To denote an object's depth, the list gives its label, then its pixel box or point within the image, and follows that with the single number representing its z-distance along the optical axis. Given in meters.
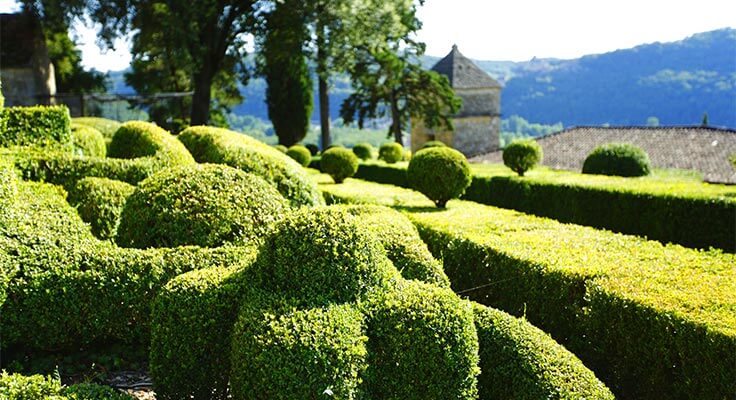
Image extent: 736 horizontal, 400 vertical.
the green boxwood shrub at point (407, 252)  5.74
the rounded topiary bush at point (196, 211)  6.56
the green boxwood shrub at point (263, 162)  9.16
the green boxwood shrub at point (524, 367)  4.91
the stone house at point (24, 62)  30.39
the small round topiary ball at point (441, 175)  13.41
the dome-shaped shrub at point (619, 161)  24.61
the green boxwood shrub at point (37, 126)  9.80
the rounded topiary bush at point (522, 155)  21.50
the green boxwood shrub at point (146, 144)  10.25
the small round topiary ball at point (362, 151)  39.97
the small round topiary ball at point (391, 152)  35.38
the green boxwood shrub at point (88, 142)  12.19
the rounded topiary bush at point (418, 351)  4.53
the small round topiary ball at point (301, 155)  32.94
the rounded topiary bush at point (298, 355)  4.16
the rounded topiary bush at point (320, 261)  4.63
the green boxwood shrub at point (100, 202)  8.02
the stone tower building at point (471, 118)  49.06
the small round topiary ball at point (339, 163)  20.69
